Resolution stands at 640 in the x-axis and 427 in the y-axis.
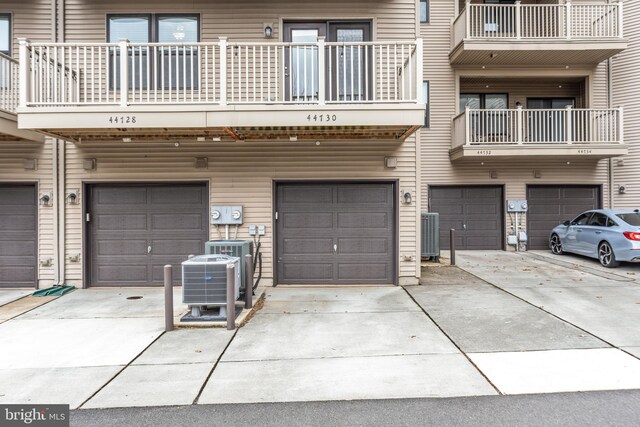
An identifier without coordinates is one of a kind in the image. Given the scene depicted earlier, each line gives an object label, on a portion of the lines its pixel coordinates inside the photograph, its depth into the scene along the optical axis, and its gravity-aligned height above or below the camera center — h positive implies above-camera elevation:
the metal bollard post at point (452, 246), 10.32 -0.92
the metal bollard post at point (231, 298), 5.43 -1.23
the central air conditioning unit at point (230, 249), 6.82 -0.61
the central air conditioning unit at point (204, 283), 5.66 -1.03
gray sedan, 8.93 -0.62
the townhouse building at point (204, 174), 7.94 +0.93
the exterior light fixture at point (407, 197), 8.03 +0.38
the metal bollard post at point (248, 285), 6.20 -1.18
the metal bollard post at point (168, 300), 5.40 -1.22
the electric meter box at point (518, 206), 12.45 +0.26
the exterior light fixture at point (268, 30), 7.93 +4.04
